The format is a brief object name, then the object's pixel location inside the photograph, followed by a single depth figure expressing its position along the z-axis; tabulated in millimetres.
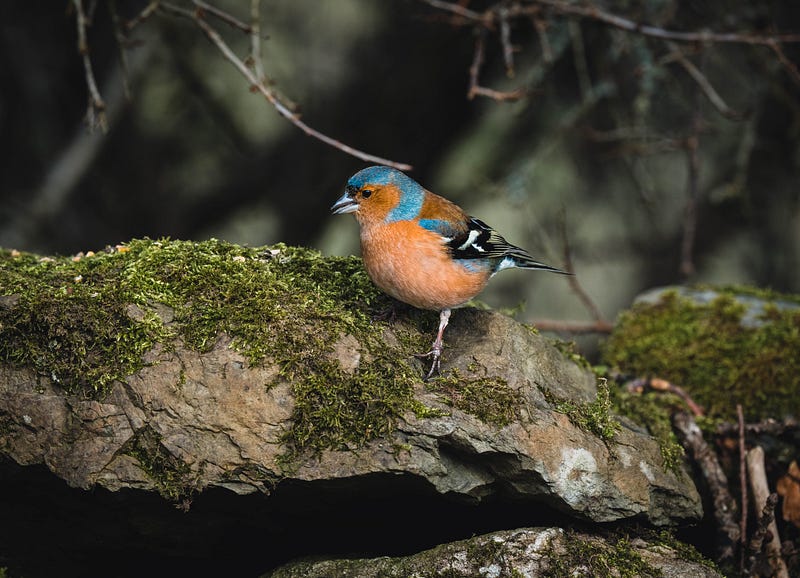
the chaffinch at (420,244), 8578
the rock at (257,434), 7254
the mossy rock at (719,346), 10766
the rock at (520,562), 7328
